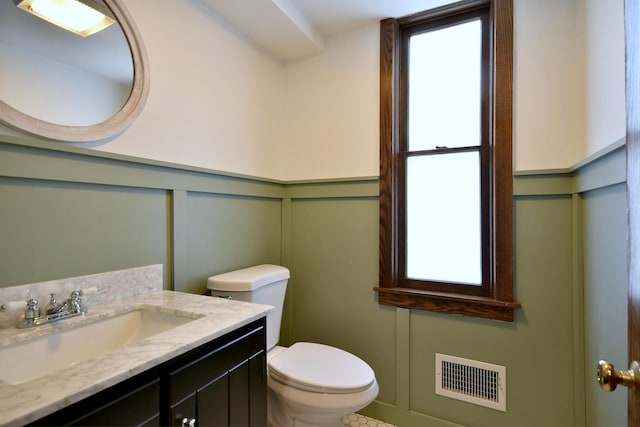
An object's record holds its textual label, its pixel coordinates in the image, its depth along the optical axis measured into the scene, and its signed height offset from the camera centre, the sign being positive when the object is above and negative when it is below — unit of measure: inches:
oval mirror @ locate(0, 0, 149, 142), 36.2 +18.9
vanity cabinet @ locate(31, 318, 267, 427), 25.0 -17.3
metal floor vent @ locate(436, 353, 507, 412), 58.9 -32.3
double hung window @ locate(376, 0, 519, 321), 58.5 +12.0
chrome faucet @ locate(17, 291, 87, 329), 34.7 -11.1
